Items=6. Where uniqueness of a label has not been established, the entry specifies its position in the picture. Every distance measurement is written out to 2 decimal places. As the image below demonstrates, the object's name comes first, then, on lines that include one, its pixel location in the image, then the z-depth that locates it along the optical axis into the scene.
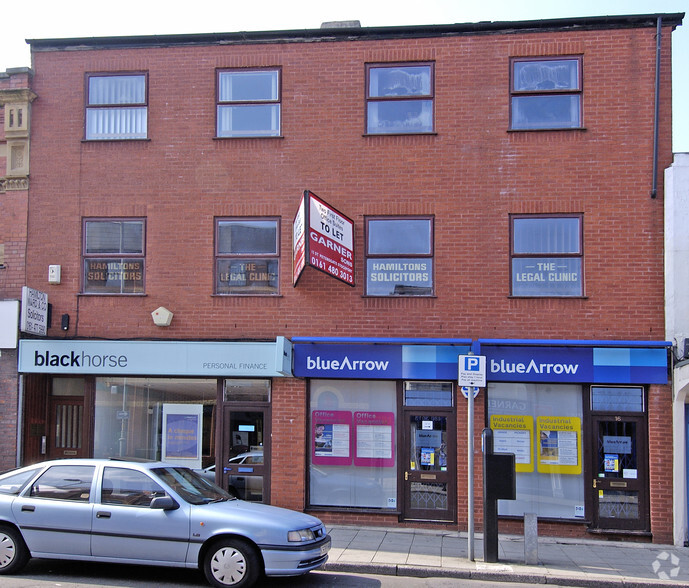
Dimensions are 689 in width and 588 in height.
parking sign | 10.80
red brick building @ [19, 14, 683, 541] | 12.76
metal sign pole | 10.42
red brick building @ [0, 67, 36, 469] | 14.11
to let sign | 11.99
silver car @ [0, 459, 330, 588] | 8.60
